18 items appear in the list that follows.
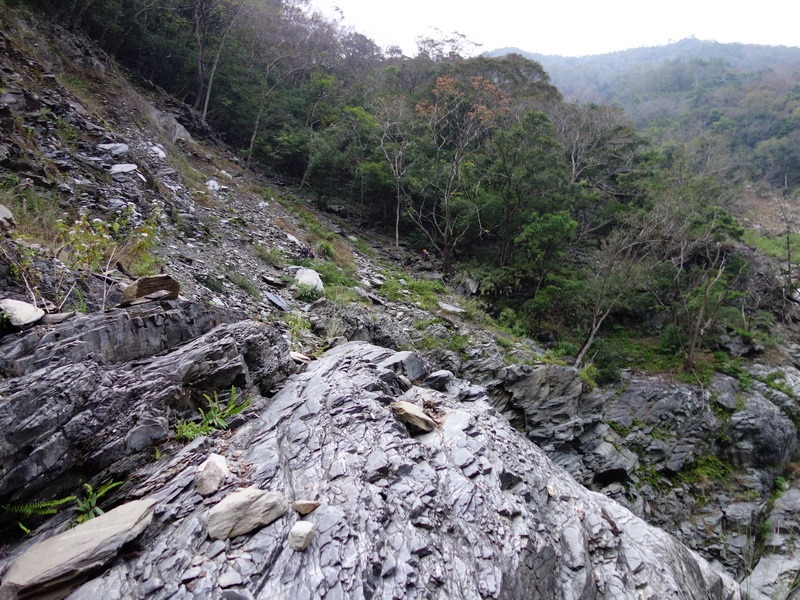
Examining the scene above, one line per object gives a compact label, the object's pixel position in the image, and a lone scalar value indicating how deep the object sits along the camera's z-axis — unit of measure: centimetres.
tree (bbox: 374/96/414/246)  1844
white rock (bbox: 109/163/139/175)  930
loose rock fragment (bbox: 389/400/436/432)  430
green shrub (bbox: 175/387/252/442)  355
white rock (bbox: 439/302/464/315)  1283
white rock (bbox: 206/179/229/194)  1419
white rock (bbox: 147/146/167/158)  1274
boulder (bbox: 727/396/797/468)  1184
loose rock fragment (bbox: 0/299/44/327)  314
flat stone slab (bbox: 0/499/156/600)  215
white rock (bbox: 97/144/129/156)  974
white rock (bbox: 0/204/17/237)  387
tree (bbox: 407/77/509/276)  1739
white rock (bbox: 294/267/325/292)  1034
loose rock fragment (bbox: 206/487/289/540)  259
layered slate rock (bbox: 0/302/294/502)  267
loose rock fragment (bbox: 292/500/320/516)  280
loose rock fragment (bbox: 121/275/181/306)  410
